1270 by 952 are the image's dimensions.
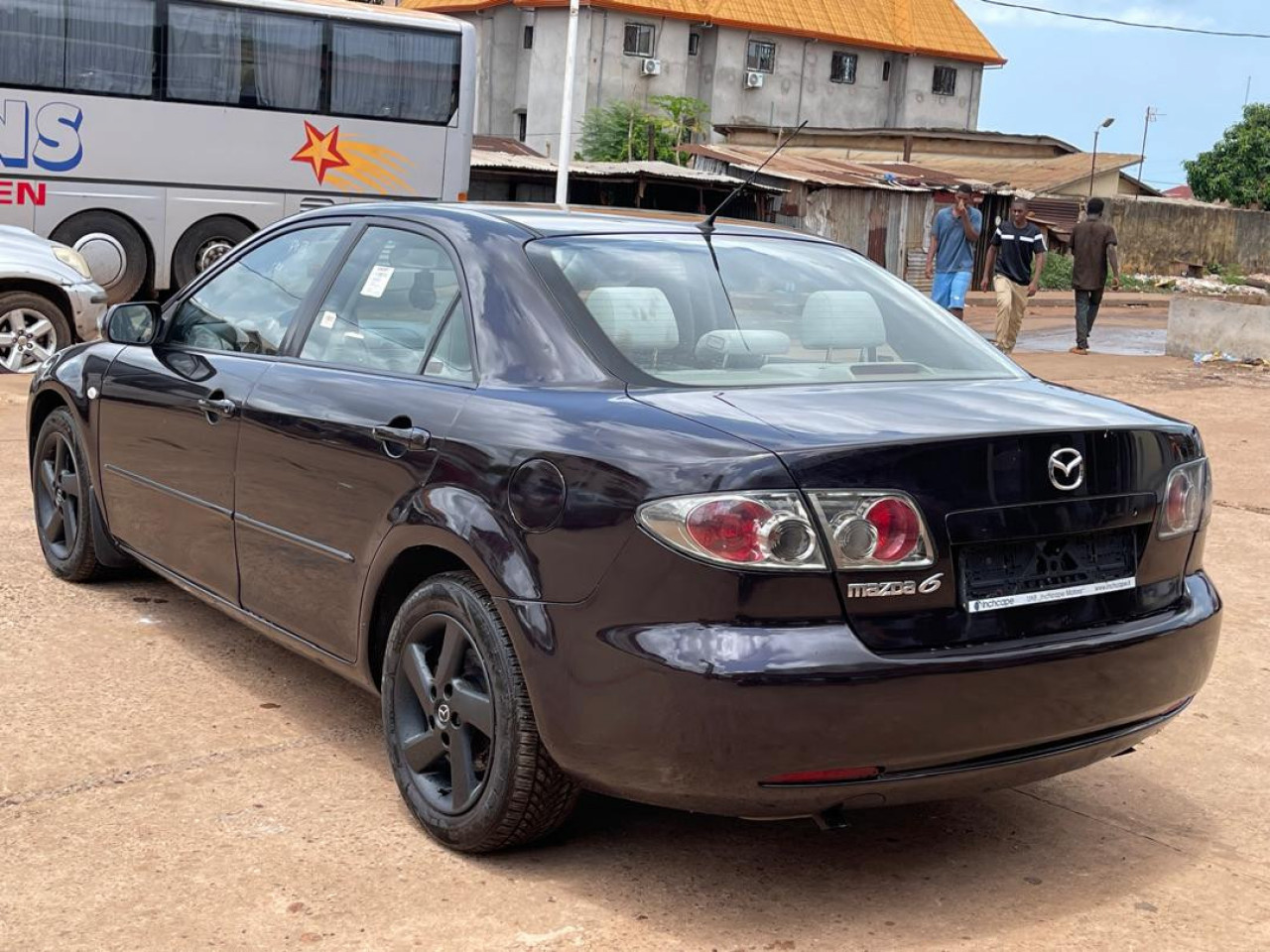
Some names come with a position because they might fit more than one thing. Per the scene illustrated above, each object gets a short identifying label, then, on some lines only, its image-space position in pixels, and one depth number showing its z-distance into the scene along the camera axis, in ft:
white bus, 57.00
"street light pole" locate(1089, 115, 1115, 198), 147.13
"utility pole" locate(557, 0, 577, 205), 85.10
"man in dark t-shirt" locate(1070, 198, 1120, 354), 59.26
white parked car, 39.81
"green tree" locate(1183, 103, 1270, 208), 201.98
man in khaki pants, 52.60
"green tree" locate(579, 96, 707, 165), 143.23
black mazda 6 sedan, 10.09
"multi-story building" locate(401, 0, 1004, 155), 158.92
